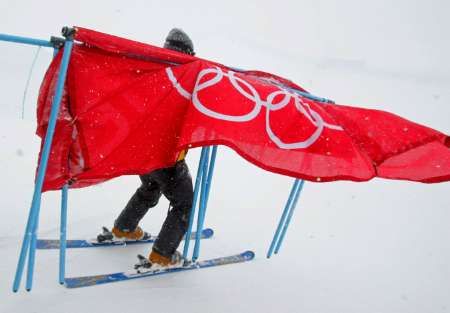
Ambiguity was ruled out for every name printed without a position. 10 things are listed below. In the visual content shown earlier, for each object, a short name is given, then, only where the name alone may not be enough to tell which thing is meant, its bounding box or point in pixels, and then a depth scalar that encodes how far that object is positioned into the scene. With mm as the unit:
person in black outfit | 2844
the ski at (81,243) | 3045
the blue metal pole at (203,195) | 2785
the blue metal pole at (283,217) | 3398
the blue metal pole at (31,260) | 2111
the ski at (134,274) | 2568
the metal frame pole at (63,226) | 2289
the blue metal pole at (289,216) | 3433
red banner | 2096
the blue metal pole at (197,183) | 2725
